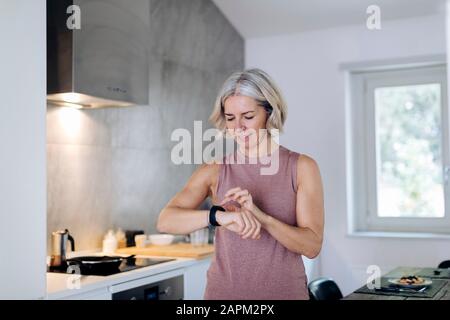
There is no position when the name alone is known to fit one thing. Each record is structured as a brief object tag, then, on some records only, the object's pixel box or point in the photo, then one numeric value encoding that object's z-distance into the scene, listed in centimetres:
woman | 163
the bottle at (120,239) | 364
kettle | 302
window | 449
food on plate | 269
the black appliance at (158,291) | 286
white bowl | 380
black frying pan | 288
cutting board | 344
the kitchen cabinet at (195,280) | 334
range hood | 288
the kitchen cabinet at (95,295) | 253
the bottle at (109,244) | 349
